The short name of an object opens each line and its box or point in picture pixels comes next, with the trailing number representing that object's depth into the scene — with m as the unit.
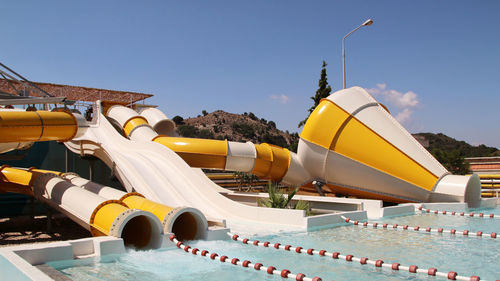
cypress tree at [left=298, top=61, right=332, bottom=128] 26.22
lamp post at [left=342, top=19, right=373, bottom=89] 16.91
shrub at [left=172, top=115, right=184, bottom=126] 80.12
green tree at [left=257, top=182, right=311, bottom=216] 11.55
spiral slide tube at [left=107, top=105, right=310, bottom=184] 14.10
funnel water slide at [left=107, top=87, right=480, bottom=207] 12.81
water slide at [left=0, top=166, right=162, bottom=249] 7.21
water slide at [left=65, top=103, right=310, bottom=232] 10.34
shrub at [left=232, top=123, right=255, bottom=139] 78.04
